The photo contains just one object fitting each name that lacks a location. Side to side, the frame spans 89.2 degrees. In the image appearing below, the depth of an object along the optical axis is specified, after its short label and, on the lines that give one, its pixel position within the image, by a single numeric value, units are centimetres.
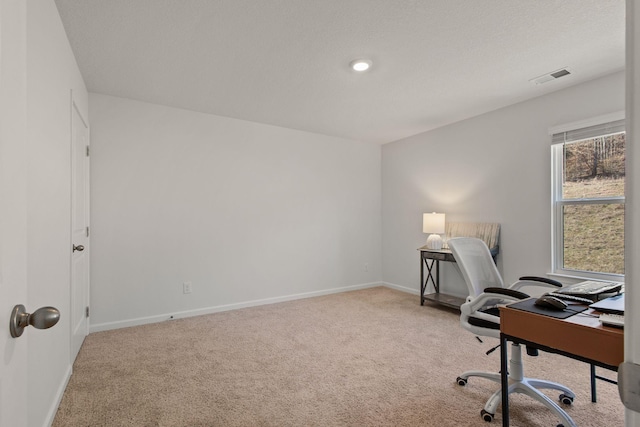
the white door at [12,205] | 60
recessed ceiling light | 257
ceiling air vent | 275
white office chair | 184
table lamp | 402
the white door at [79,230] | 241
